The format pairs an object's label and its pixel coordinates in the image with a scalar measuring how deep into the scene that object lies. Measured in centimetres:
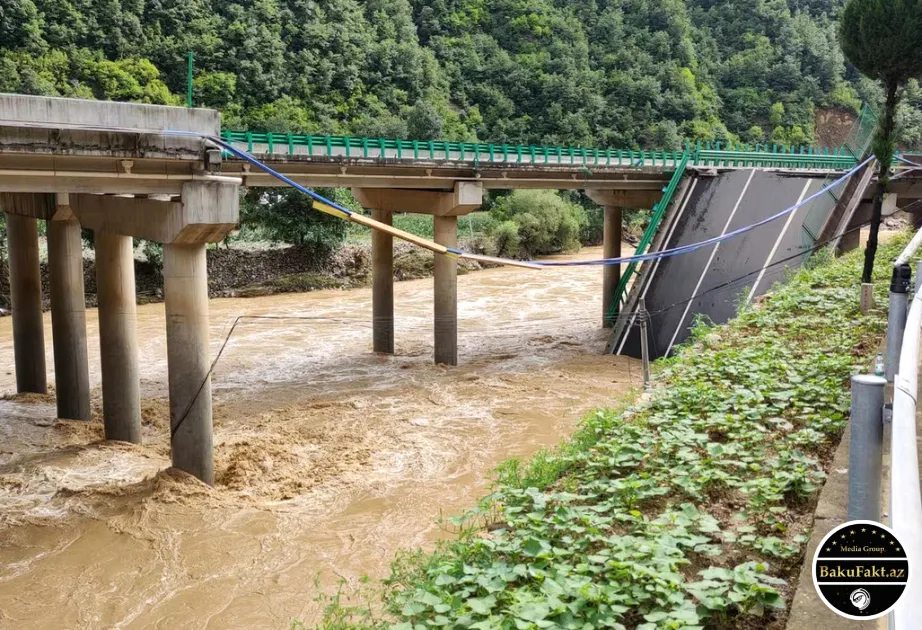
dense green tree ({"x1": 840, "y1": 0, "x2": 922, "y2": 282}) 1459
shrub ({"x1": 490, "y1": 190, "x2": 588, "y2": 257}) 4809
